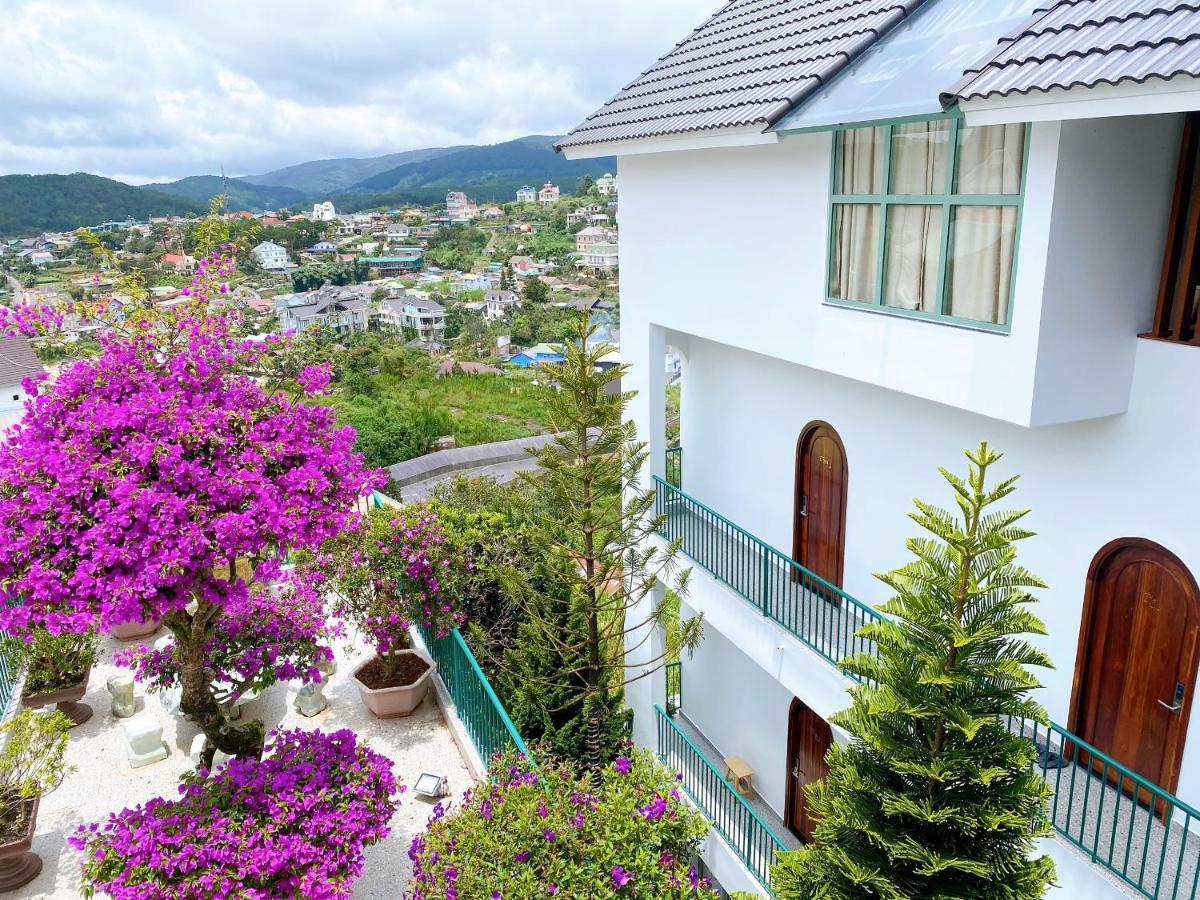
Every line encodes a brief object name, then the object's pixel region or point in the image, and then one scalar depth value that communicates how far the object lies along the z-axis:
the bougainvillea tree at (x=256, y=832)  5.45
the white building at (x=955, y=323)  5.00
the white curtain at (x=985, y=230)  5.32
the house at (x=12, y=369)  35.88
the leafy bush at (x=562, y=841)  5.52
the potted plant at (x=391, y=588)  8.92
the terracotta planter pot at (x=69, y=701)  8.70
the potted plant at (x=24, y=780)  6.42
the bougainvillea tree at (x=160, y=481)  5.46
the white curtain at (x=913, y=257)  6.05
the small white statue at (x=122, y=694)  8.89
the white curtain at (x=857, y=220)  6.48
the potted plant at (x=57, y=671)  8.49
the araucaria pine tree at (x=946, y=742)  3.88
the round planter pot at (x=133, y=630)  10.43
